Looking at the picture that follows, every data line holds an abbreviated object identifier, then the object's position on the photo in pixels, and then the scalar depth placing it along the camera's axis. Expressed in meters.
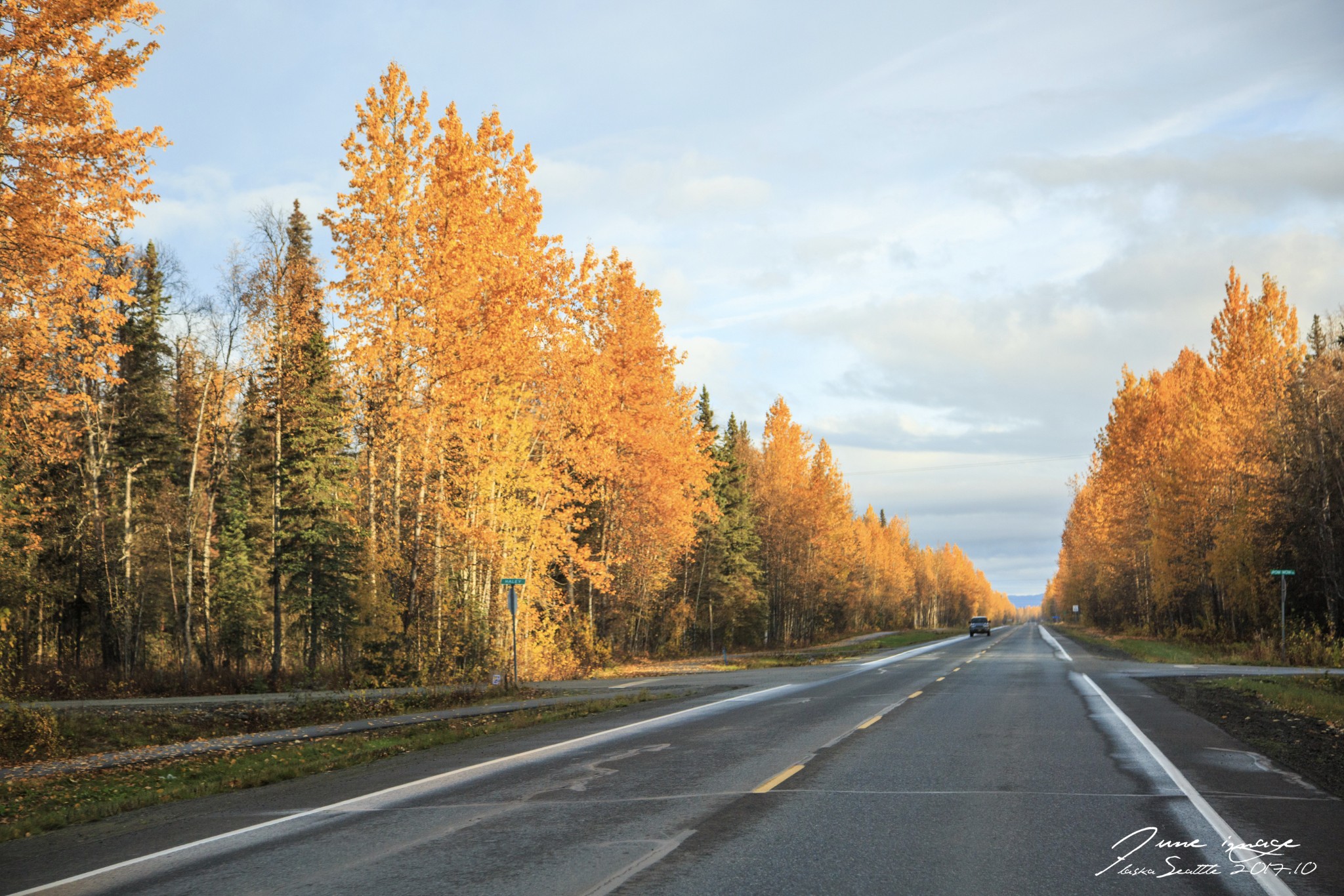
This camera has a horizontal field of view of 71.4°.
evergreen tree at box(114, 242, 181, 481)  38.06
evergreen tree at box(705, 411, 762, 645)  57.50
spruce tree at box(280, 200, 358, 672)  32.94
